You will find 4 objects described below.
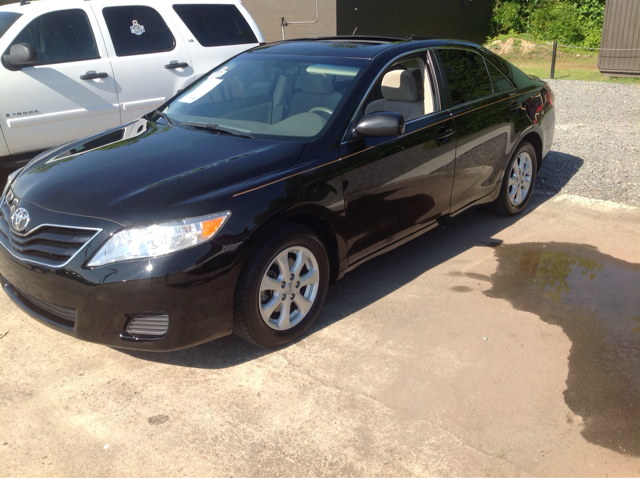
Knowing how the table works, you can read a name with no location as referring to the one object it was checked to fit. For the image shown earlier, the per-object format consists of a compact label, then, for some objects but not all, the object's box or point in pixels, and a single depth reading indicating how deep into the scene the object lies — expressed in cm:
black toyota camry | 307
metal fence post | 1417
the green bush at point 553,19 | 2231
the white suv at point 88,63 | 607
